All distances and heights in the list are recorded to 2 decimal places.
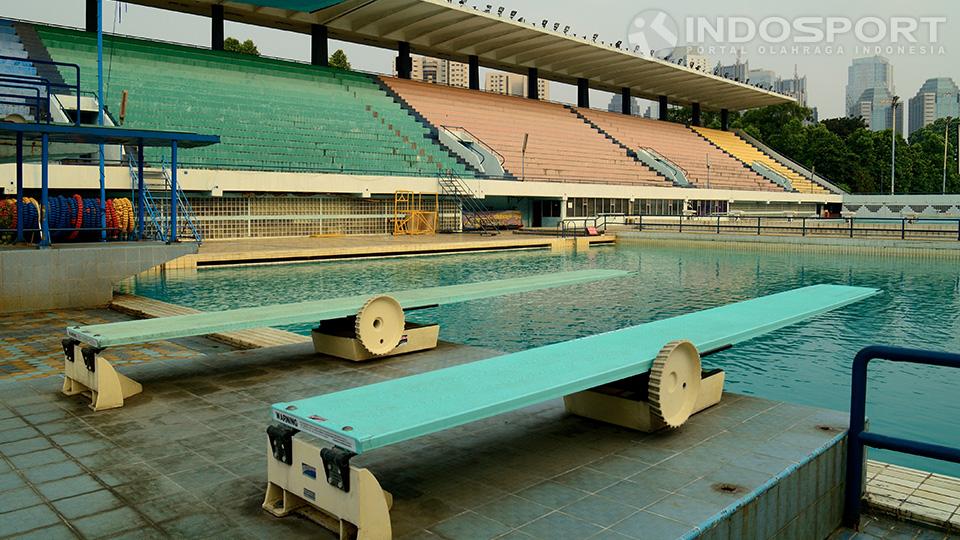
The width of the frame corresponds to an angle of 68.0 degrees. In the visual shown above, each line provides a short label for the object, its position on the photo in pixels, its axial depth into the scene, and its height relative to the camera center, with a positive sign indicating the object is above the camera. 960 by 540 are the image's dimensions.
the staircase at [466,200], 27.25 +1.14
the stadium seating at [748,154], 50.59 +5.54
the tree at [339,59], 59.90 +14.25
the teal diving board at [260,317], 5.21 -0.77
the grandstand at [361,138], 22.97 +3.78
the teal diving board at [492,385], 2.96 -0.79
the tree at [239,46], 52.88 +13.76
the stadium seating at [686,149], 43.31 +5.13
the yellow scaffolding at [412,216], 26.84 +0.44
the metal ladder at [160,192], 19.12 +0.97
